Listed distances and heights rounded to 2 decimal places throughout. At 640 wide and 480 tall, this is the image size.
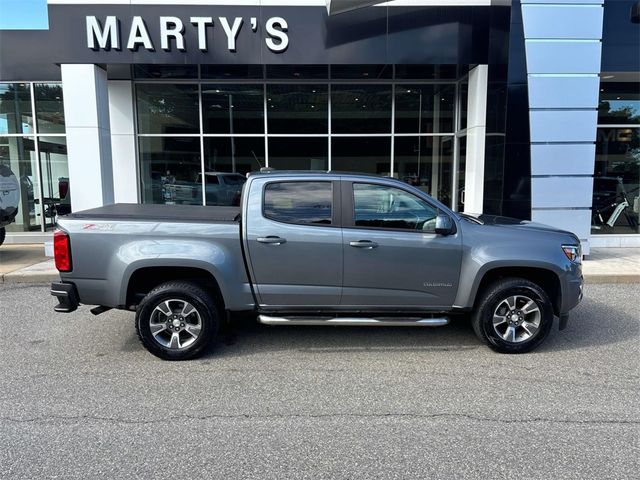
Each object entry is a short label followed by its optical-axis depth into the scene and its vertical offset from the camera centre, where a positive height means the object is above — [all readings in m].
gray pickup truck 4.46 -0.82
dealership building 9.01 +1.86
